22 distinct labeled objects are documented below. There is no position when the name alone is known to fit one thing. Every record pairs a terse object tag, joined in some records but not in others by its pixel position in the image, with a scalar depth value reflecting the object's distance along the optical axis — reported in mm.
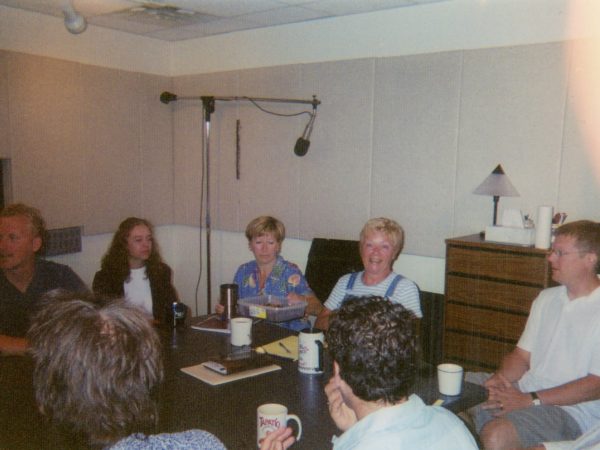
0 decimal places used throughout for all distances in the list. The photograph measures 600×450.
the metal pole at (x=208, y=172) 4594
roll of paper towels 3100
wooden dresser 3115
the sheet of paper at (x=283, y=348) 2243
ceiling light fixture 3908
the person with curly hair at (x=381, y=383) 1265
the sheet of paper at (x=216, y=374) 1970
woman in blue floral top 3251
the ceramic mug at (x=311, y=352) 2047
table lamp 3439
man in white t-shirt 2223
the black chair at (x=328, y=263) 3919
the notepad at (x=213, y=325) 2590
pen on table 2291
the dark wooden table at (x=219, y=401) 1594
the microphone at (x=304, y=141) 4375
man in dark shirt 2615
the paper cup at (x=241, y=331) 2379
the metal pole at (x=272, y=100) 4366
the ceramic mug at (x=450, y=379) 1885
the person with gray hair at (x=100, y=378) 1168
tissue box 3186
